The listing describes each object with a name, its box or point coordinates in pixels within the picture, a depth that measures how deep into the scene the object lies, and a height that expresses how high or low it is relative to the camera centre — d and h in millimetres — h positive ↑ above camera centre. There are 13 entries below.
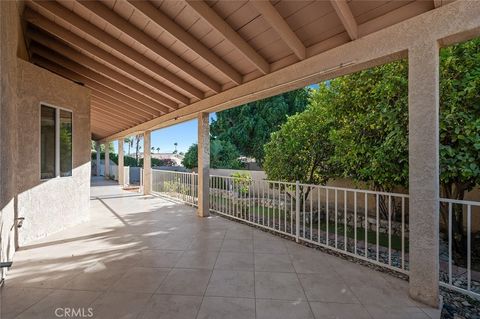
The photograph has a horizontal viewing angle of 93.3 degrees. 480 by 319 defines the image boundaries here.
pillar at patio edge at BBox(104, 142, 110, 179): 14895 -308
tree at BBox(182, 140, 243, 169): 12500 +228
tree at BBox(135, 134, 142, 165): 31047 +1972
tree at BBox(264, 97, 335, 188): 5059 +243
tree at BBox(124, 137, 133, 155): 33469 +2569
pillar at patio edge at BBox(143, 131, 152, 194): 8531 -336
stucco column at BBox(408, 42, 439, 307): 2064 -98
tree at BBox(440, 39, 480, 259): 2801 +582
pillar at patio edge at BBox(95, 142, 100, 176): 16172 +105
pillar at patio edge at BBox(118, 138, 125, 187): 11741 -142
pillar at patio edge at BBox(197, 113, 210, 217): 5262 -68
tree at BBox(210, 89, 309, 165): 13898 +2461
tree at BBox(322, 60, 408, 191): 3428 +620
